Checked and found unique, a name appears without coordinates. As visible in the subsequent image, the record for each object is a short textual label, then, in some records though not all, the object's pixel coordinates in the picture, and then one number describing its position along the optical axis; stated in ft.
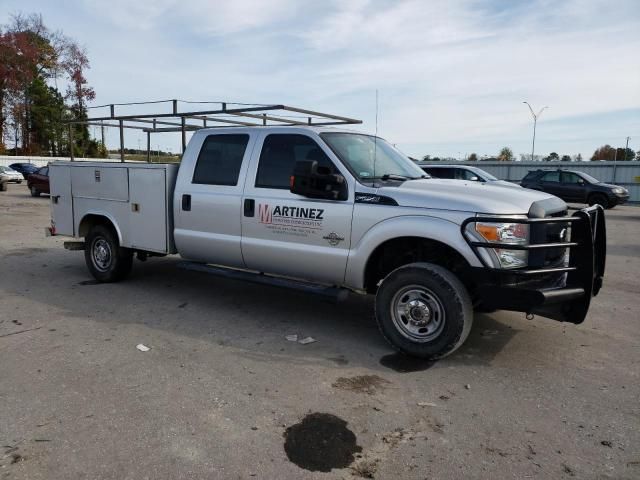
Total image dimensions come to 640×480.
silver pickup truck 13.46
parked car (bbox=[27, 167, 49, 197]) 74.79
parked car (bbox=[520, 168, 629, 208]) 69.26
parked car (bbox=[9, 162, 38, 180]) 123.74
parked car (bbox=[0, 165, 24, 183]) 109.16
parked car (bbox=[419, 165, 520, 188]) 48.01
